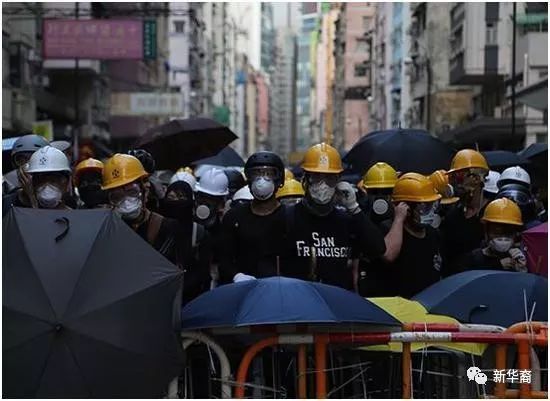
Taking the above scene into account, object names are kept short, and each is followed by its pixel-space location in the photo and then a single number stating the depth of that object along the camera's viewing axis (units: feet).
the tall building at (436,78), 200.54
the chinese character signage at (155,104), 140.15
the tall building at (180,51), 284.41
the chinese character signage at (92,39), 108.68
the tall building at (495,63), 135.64
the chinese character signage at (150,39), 144.05
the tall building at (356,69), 407.23
